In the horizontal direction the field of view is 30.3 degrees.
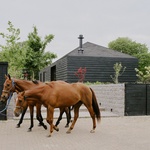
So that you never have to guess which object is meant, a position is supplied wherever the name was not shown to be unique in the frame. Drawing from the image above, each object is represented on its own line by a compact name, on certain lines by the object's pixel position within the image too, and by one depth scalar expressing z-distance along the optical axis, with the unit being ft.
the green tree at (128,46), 165.48
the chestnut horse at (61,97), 22.48
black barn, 67.54
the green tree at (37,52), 88.74
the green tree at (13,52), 86.99
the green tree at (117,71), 67.34
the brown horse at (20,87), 25.01
